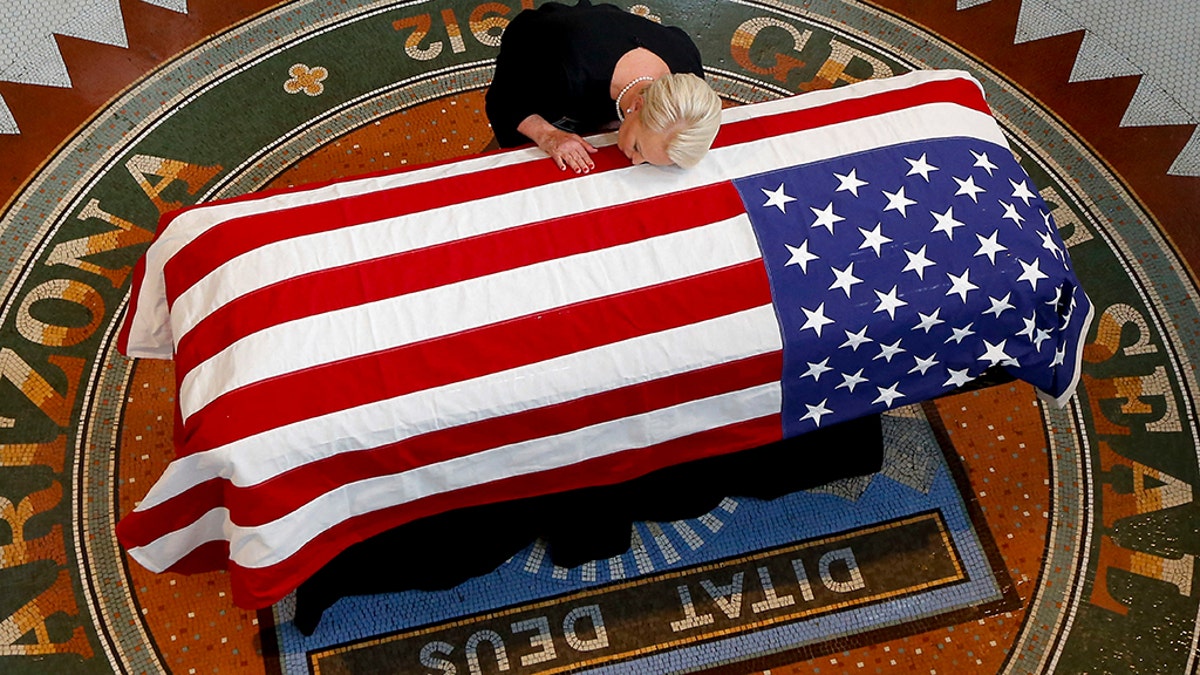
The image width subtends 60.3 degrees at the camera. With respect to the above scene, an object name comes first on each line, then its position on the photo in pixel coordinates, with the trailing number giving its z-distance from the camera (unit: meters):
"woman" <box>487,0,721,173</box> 2.97
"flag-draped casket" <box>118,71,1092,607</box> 2.71
